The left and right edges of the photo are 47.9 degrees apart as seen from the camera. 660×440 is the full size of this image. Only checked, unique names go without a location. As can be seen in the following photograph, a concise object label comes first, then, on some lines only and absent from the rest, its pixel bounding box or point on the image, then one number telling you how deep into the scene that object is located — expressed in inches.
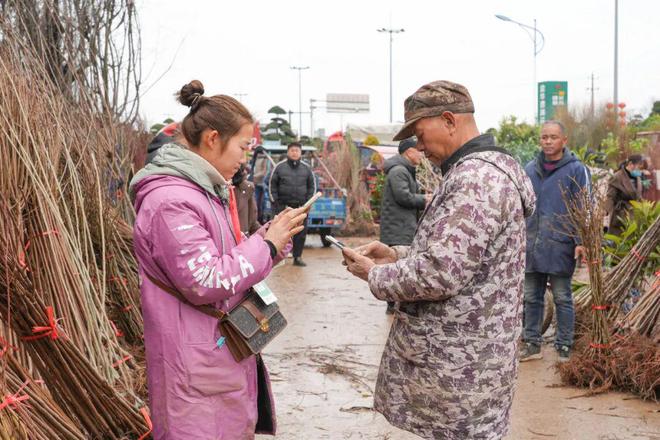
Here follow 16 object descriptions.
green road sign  1508.2
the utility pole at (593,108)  1111.8
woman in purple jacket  89.6
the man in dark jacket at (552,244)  223.5
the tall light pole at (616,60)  909.1
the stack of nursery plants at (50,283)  106.0
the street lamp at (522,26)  937.6
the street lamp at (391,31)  1467.8
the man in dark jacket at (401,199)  296.4
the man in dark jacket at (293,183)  425.7
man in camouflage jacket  93.3
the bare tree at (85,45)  182.7
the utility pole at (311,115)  1796.6
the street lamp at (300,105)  1829.6
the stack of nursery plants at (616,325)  193.5
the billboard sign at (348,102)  1770.4
